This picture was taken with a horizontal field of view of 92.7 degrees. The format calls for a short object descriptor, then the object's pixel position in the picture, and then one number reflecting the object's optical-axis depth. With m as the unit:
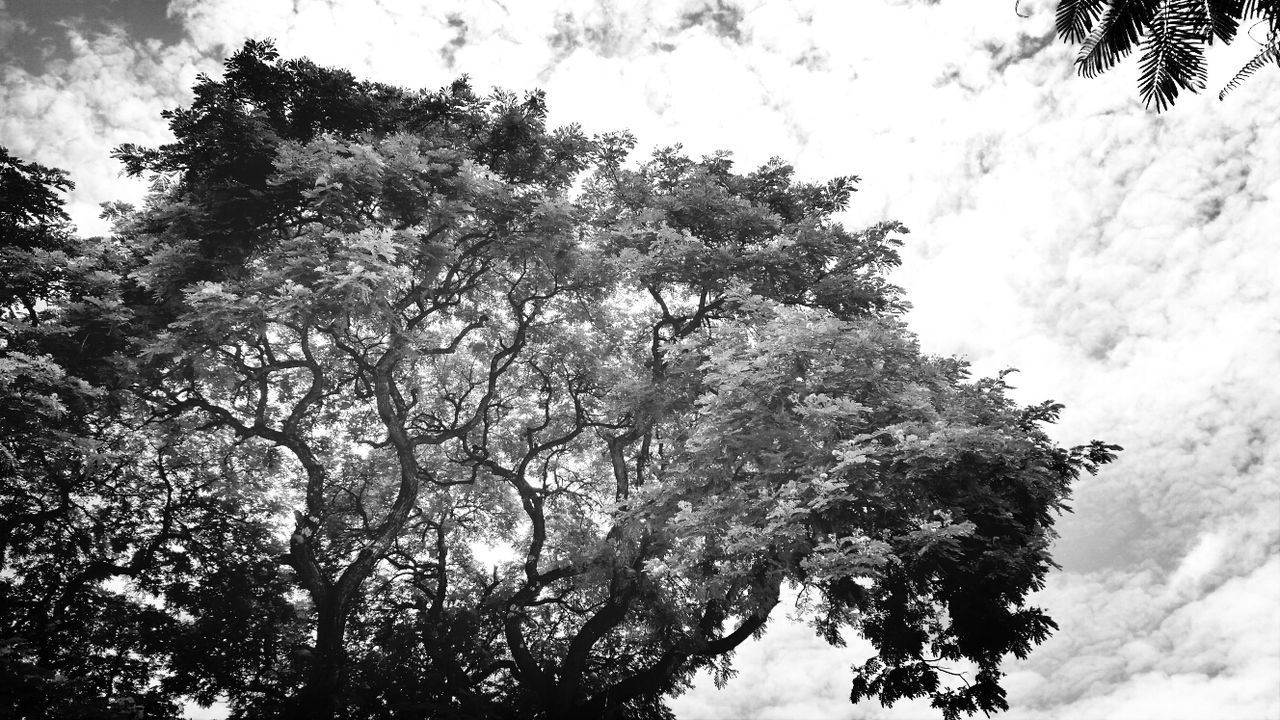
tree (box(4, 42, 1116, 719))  8.38
